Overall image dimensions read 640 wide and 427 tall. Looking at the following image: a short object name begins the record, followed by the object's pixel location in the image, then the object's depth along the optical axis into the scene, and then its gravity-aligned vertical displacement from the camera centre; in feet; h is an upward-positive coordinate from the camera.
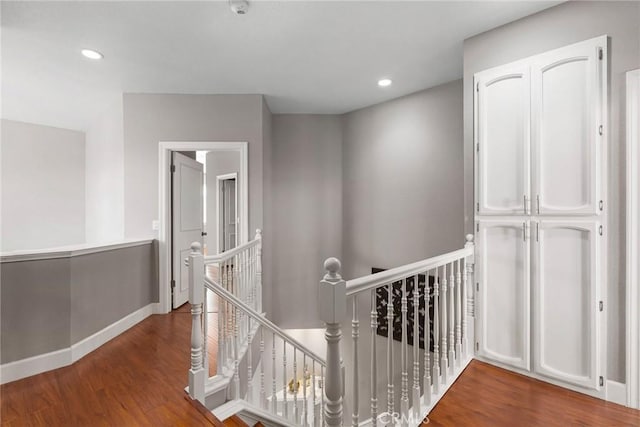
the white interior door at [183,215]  12.87 -0.07
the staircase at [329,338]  3.95 -2.91
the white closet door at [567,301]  6.56 -2.04
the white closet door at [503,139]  7.53 +1.82
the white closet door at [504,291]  7.44 -2.03
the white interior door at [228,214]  23.70 -0.09
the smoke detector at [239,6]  6.94 +4.73
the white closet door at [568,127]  6.55 +1.85
